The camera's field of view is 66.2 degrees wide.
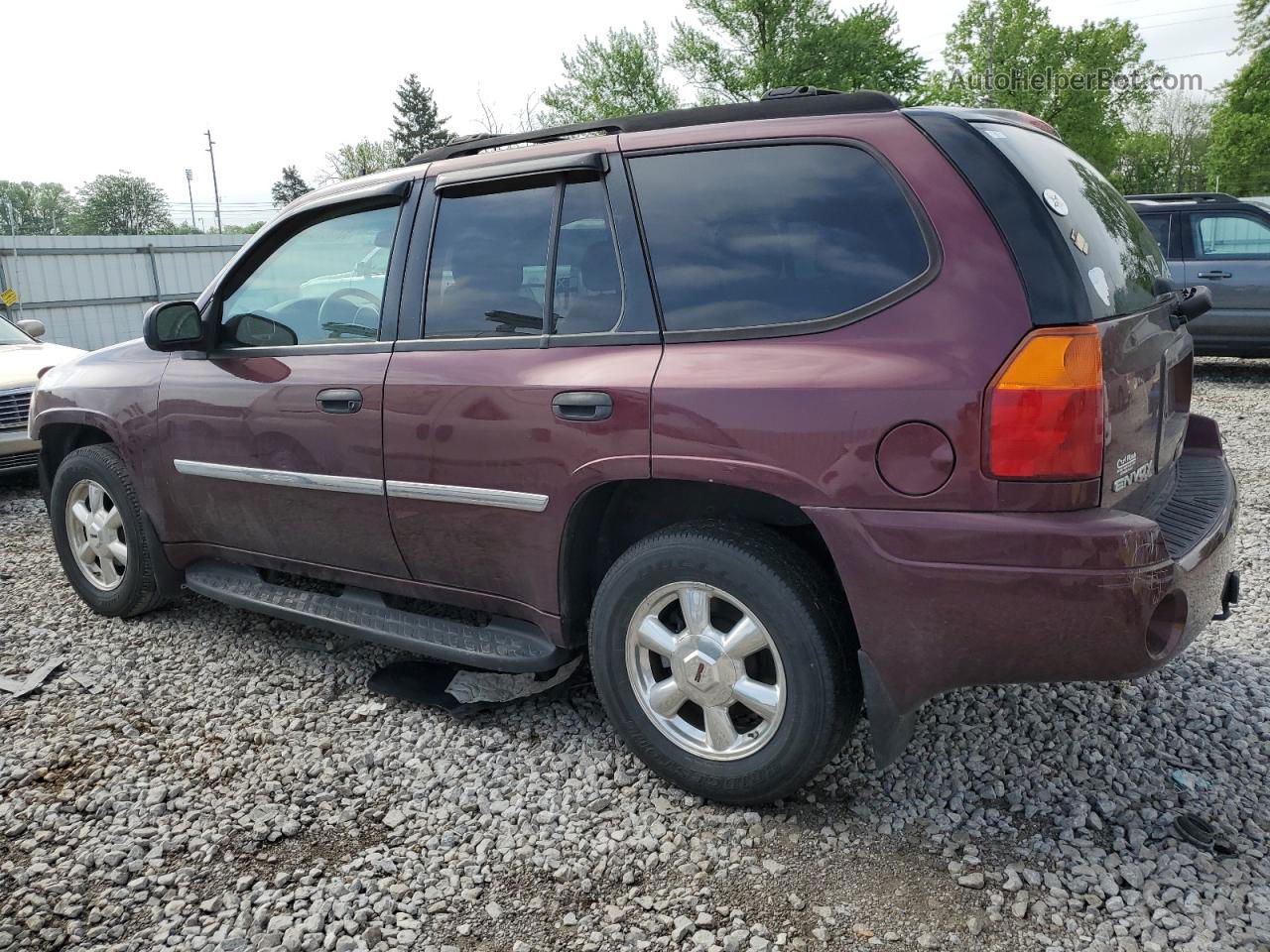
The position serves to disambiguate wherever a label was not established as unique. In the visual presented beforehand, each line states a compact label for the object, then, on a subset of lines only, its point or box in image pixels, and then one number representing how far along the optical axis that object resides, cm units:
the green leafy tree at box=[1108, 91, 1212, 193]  4338
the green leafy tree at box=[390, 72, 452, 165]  6444
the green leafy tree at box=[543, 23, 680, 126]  3916
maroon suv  223
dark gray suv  995
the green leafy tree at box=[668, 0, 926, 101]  3694
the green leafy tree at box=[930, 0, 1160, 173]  3578
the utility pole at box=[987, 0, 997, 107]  3722
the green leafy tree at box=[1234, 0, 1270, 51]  3691
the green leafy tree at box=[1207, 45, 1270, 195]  3528
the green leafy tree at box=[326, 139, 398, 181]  5447
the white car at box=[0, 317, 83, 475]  727
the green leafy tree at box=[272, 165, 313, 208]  7456
